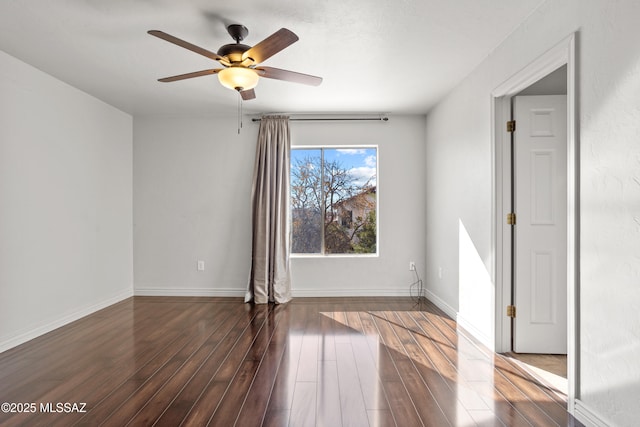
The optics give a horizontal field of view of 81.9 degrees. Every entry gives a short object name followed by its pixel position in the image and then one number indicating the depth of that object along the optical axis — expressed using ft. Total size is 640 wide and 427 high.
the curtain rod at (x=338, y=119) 16.49
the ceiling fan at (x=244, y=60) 7.57
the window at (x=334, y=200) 17.15
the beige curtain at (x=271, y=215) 15.79
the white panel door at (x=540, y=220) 9.75
